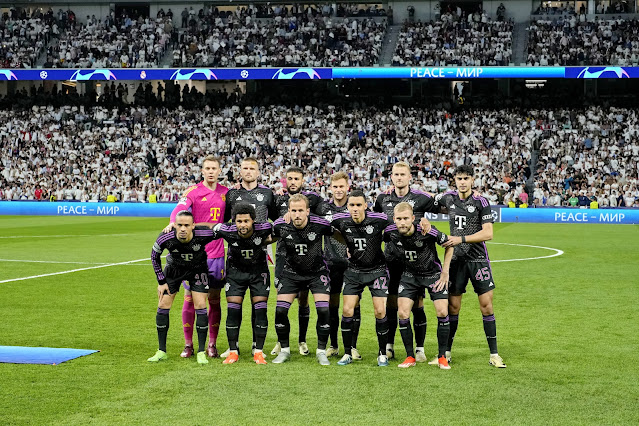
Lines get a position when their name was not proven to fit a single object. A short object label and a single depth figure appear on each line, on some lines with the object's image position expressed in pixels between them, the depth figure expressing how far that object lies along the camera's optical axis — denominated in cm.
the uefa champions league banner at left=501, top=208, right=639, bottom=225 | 3266
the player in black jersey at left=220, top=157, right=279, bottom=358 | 927
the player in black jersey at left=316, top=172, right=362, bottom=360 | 897
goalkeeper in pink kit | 895
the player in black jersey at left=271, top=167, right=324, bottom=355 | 905
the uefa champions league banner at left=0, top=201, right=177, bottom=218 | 3694
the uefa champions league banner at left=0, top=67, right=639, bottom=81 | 3919
